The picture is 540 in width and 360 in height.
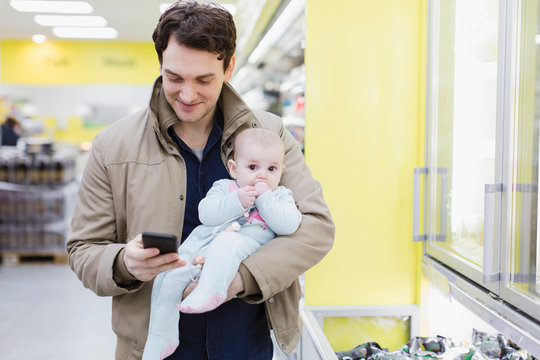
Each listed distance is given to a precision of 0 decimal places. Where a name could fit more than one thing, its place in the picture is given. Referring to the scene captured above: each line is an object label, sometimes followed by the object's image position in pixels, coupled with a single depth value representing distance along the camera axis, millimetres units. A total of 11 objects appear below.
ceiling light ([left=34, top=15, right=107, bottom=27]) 9164
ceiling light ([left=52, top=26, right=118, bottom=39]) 10244
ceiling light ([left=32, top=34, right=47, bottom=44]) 11098
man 1399
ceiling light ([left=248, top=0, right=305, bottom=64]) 3264
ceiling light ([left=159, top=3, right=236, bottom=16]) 7500
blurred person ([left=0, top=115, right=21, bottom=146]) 9547
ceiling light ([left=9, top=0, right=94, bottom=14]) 8102
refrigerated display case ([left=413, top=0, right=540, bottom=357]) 1709
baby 1351
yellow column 2537
